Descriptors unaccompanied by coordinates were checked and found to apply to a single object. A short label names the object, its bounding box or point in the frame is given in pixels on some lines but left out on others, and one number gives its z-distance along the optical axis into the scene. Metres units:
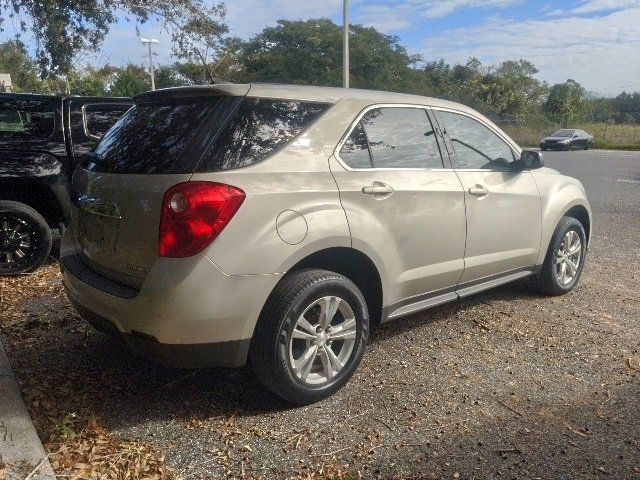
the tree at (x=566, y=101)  54.20
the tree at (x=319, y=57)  36.22
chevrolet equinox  2.77
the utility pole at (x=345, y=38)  18.12
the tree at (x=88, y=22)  11.18
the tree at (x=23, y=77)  31.86
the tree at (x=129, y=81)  38.69
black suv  5.40
